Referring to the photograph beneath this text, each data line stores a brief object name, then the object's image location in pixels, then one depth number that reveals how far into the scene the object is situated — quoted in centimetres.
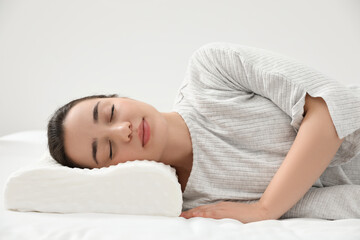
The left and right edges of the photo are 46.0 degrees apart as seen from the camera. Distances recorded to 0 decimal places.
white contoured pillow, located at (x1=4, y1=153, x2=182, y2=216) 103
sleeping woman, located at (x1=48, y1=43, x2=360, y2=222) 113
